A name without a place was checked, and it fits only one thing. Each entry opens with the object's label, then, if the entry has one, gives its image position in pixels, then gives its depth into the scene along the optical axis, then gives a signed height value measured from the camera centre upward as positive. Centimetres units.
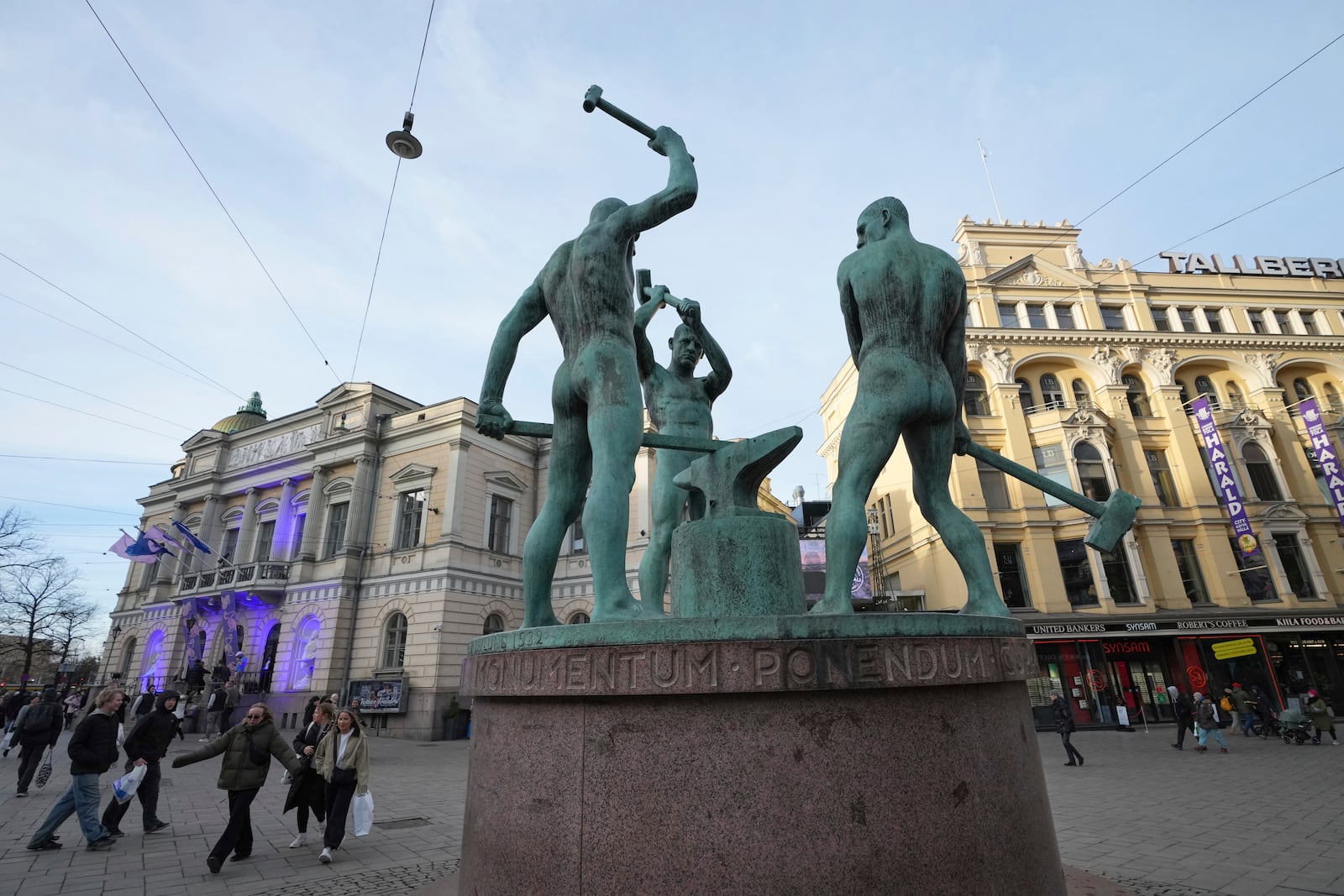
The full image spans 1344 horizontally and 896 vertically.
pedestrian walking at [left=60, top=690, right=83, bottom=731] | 2392 +39
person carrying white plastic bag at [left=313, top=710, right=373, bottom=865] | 668 -51
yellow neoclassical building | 2302 +778
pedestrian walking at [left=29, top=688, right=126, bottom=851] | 667 -62
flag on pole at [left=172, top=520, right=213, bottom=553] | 2803 +693
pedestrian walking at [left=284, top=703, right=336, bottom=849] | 705 -83
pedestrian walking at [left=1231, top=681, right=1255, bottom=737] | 1881 -76
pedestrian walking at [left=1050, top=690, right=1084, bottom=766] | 1373 -72
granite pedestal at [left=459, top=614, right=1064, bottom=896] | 212 -23
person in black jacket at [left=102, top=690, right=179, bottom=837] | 747 -38
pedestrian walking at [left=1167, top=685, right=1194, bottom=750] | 1623 -73
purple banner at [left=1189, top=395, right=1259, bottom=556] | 2352 +692
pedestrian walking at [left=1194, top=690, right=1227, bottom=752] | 1550 -90
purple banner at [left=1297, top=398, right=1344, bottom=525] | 2450 +766
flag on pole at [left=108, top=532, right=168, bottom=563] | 2716 +633
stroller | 1662 -114
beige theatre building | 2397 +540
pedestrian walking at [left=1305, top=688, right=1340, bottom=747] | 1625 -87
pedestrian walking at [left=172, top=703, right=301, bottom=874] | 606 -47
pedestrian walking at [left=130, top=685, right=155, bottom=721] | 1490 +26
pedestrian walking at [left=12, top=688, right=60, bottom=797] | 997 -23
